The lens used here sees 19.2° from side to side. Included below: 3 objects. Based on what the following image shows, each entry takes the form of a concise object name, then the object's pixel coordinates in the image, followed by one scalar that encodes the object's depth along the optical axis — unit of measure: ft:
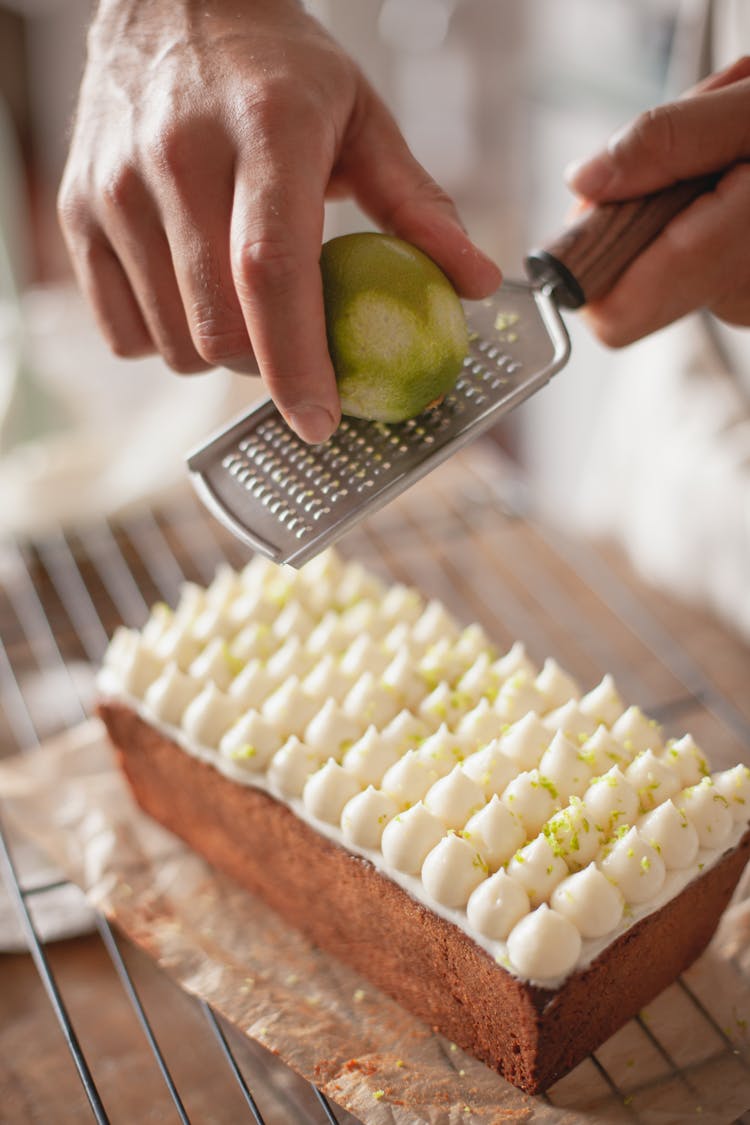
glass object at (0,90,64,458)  3.32
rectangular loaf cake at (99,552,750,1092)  2.15
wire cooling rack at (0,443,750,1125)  2.24
